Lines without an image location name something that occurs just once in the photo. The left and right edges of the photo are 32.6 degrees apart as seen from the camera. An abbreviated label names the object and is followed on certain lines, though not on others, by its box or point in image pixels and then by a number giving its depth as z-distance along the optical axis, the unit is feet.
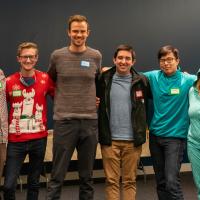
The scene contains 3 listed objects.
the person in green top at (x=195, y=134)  8.89
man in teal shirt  9.49
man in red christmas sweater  9.34
